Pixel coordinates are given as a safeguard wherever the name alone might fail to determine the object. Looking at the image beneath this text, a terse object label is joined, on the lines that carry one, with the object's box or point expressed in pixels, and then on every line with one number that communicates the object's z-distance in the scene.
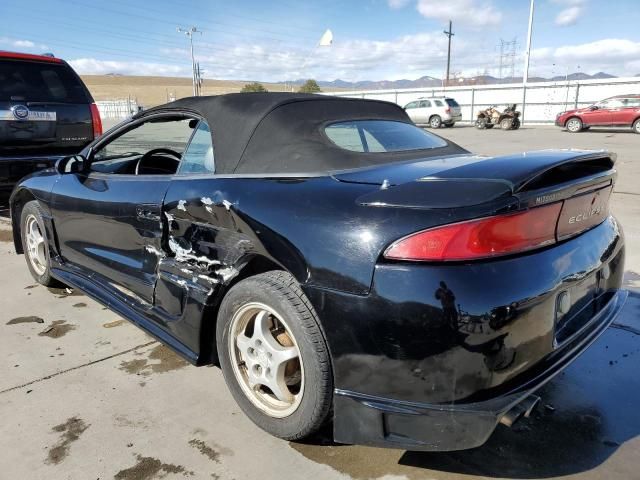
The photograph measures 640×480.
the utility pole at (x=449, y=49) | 60.31
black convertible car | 1.78
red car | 21.64
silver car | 28.22
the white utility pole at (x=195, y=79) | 49.43
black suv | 6.12
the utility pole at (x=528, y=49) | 35.56
